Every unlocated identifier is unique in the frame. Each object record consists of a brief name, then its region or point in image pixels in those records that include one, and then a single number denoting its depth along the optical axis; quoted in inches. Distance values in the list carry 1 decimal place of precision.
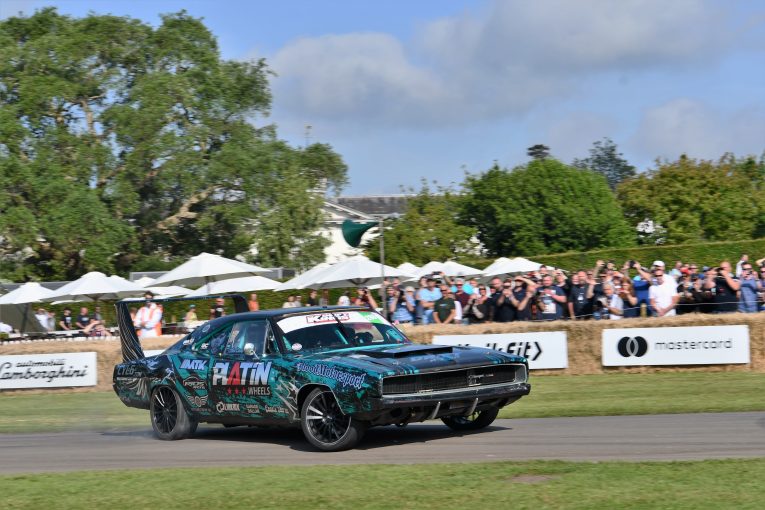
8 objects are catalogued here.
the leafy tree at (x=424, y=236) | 2299.5
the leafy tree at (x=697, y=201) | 2381.9
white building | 3063.5
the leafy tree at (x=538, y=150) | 3203.0
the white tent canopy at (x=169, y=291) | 1379.2
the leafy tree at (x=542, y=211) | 2404.0
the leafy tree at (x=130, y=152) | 1990.7
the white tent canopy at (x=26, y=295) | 1349.7
